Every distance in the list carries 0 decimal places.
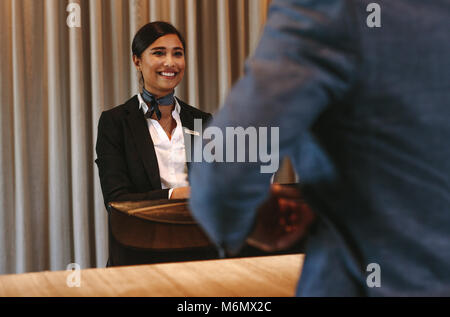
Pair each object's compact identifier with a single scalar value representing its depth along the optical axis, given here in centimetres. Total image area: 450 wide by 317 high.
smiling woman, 308
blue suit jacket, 84
